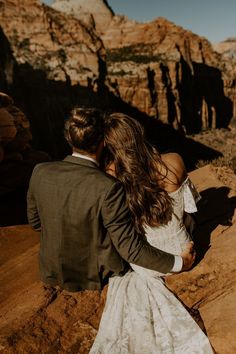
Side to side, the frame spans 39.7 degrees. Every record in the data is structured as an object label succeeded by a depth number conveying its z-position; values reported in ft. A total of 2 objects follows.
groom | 7.98
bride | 7.51
